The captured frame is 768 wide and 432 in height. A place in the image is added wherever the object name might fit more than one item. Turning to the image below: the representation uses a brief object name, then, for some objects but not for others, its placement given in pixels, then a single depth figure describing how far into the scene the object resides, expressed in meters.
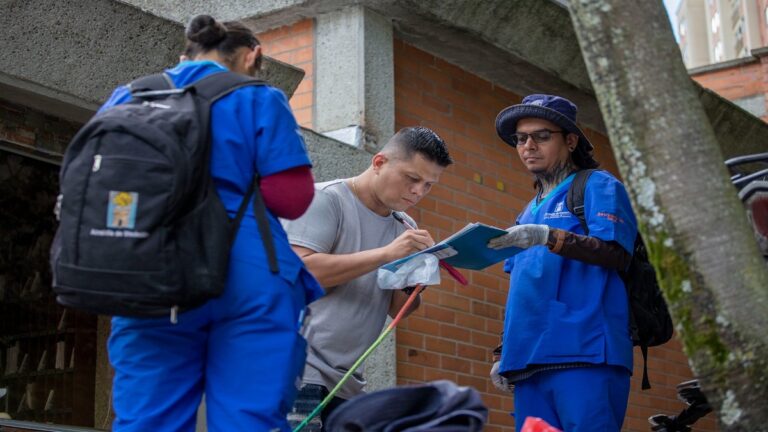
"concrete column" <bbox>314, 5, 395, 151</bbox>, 7.05
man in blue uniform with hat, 4.70
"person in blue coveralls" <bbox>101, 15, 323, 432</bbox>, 3.39
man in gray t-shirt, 4.53
